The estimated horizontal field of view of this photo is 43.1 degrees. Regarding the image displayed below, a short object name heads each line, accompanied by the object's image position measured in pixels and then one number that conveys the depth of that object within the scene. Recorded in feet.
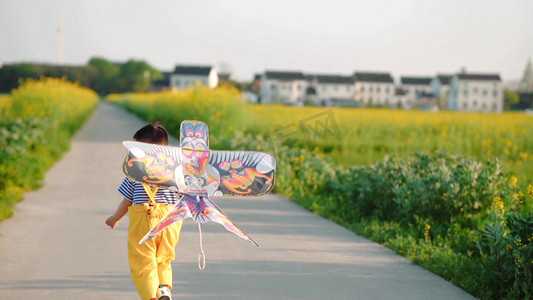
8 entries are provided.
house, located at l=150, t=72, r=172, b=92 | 448.20
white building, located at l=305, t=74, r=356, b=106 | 400.67
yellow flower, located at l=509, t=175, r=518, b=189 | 27.96
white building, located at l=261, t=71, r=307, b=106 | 397.51
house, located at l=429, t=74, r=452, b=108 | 397.15
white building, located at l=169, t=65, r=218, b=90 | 451.53
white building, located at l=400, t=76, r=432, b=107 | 425.69
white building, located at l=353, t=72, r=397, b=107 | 412.57
